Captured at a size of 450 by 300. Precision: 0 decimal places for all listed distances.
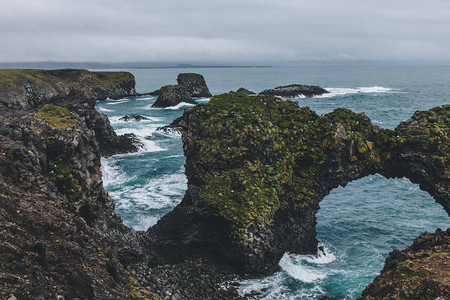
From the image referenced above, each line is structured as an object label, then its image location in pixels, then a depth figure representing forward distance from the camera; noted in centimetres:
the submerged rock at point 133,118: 8958
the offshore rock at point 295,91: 14188
